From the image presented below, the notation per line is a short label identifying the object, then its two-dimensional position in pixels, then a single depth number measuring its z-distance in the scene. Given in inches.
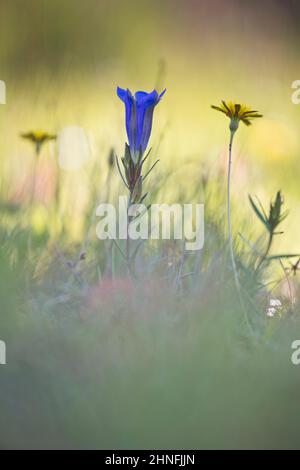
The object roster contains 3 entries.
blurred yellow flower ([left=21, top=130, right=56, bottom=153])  54.3
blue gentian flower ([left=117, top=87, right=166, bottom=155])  51.2
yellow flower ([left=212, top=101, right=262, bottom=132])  51.6
